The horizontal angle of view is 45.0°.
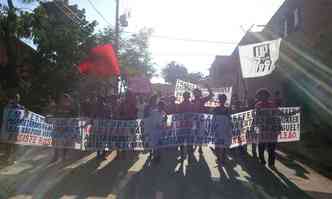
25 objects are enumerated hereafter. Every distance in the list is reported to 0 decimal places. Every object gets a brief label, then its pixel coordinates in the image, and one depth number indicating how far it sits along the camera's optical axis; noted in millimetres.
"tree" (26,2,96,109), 15622
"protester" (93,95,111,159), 10156
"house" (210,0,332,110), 13516
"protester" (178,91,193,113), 9484
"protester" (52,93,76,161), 9932
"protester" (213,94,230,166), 9328
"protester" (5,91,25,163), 8935
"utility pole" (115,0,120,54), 22362
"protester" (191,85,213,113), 9531
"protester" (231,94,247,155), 11156
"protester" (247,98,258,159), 10607
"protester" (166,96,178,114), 10289
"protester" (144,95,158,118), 9554
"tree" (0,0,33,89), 11773
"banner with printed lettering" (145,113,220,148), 8977
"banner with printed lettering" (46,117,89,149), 9359
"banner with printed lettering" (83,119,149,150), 9289
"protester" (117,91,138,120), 9938
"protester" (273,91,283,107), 9569
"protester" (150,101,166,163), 9109
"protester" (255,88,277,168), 9336
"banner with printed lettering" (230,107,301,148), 9211
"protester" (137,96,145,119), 14484
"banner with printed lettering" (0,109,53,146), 8648
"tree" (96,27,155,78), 35531
